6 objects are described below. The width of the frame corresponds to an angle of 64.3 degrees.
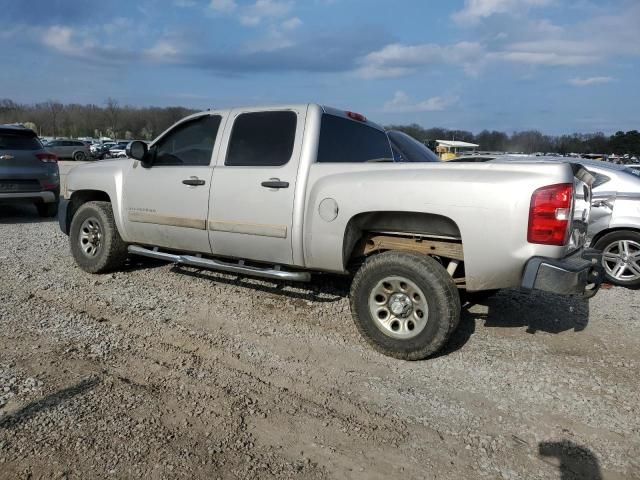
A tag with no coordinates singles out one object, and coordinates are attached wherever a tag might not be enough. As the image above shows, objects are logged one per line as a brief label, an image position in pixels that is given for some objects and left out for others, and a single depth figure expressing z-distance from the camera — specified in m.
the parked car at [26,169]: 9.19
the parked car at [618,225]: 6.57
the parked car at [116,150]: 39.82
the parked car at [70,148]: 38.59
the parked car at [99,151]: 40.31
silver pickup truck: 3.57
